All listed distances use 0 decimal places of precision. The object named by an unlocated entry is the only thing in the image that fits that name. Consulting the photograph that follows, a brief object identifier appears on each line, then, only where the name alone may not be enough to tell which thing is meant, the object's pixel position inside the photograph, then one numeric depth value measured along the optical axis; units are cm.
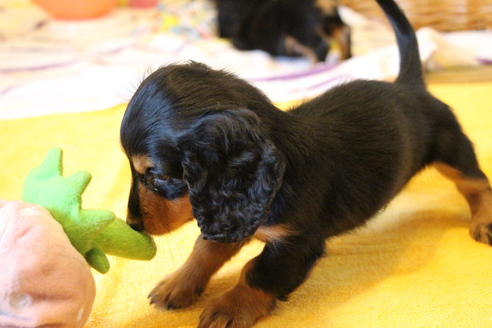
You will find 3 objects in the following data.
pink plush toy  53
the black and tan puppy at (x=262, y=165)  57
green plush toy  58
